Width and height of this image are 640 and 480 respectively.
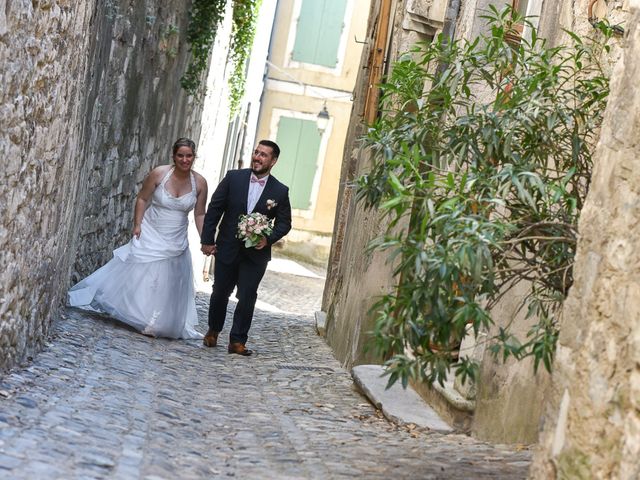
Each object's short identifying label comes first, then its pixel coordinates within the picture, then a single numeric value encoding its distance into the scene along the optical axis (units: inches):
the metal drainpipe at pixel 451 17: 377.7
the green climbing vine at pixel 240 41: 692.7
